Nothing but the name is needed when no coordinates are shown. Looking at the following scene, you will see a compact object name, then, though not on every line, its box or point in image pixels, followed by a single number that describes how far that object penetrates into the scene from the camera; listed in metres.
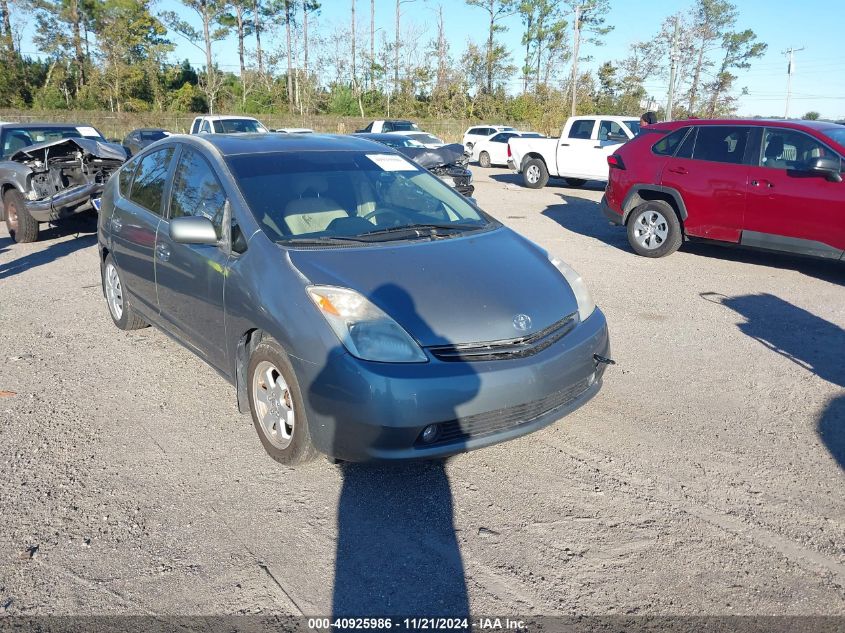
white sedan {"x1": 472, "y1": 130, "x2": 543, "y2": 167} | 26.61
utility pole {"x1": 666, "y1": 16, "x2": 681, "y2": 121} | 26.61
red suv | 7.58
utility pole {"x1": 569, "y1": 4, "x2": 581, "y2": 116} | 41.55
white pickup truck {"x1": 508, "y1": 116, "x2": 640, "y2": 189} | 17.34
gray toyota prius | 3.17
